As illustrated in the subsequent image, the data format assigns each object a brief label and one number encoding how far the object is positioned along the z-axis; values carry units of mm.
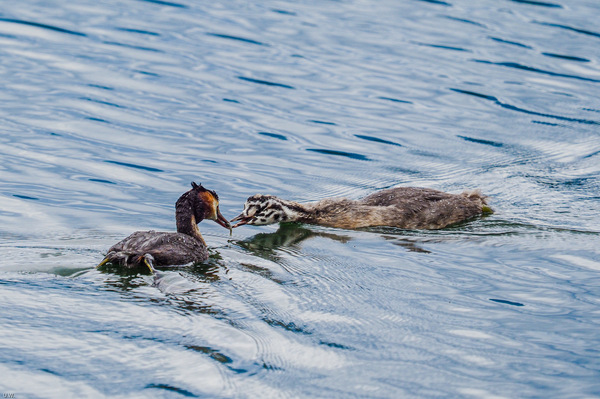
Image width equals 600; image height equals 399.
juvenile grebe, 20141
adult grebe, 15695
